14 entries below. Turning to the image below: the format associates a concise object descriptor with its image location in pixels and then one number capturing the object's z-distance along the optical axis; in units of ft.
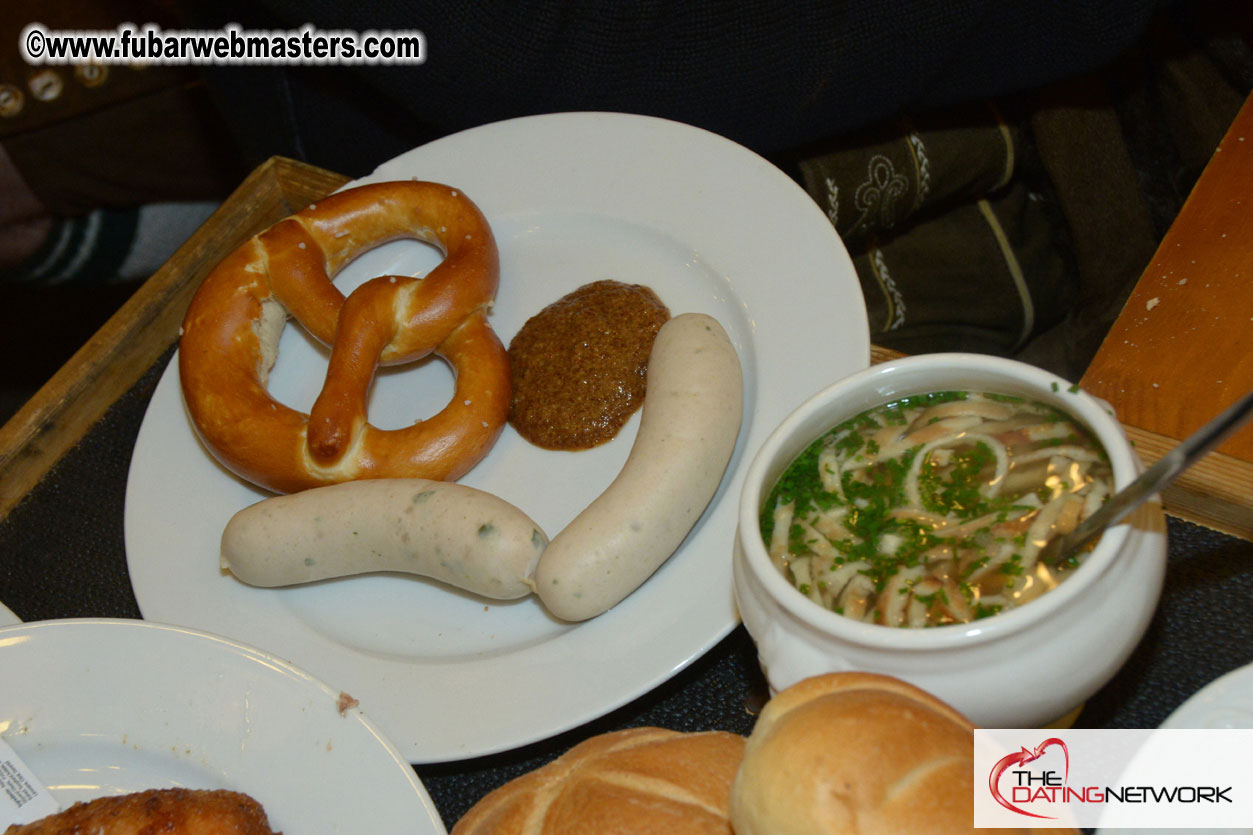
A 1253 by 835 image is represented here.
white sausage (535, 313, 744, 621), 3.44
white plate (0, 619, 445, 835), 3.35
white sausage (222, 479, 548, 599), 3.49
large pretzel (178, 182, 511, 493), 3.65
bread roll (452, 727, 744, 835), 3.20
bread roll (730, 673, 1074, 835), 3.06
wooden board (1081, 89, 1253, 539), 3.40
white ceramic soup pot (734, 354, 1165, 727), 3.10
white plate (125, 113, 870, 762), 3.45
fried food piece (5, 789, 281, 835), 3.33
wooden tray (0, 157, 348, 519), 3.77
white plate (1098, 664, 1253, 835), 3.15
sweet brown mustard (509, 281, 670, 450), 3.69
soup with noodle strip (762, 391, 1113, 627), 3.17
